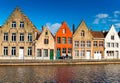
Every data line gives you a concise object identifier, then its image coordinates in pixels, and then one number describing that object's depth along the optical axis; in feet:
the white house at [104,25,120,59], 95.25
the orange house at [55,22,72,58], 88.24
